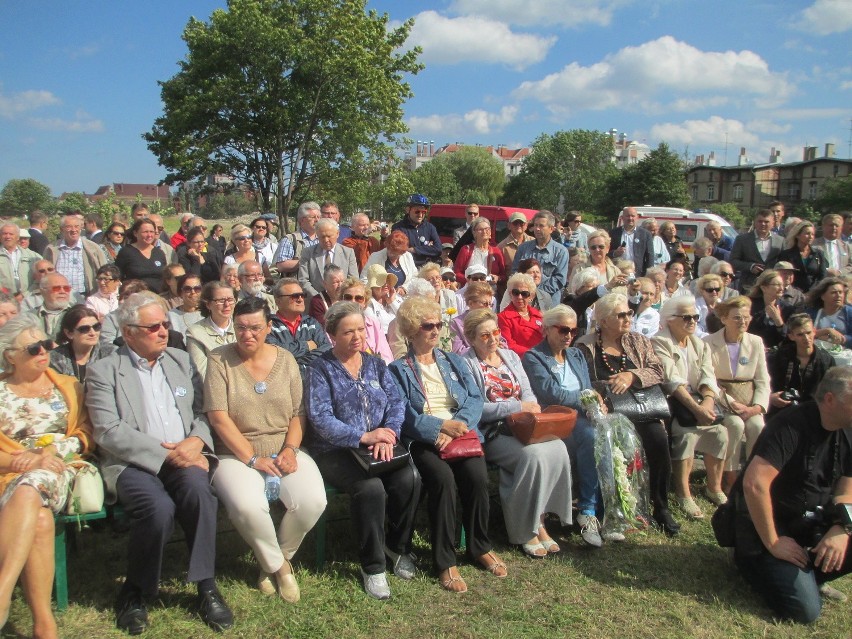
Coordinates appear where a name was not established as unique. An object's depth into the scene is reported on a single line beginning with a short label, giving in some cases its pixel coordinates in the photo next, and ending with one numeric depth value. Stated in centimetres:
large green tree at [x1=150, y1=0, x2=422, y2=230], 2177
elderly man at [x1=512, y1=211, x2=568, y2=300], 675
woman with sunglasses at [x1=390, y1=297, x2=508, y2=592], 358
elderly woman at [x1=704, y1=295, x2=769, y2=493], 483
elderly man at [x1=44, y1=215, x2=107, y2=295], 678
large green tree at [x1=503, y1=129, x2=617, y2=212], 7125
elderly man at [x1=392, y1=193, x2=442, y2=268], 729
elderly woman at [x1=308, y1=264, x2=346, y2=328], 529
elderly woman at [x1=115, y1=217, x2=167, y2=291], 648
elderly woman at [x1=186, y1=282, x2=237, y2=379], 412
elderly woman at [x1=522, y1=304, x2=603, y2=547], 413
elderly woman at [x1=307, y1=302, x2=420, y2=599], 344
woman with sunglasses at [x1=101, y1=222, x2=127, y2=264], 771
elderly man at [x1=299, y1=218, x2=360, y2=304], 622
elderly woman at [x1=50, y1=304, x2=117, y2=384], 383
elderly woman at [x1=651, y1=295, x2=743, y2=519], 462
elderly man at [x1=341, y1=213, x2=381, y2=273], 709
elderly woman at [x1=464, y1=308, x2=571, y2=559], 388
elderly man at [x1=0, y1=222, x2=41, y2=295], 671
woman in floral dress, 275
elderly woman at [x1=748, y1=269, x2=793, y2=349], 591
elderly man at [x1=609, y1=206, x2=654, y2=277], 802
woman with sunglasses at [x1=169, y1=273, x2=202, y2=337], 473
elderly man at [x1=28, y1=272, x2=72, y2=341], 476
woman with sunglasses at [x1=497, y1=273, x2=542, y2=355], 515
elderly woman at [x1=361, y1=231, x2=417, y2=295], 638
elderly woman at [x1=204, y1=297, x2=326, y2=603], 329
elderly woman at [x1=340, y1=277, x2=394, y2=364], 488
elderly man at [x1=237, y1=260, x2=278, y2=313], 515
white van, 2001
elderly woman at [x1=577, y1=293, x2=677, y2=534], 435
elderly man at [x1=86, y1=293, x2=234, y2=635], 304
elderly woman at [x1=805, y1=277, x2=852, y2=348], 584
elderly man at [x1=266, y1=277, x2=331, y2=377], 444
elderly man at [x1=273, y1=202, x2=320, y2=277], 704
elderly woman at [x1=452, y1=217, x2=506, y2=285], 703
